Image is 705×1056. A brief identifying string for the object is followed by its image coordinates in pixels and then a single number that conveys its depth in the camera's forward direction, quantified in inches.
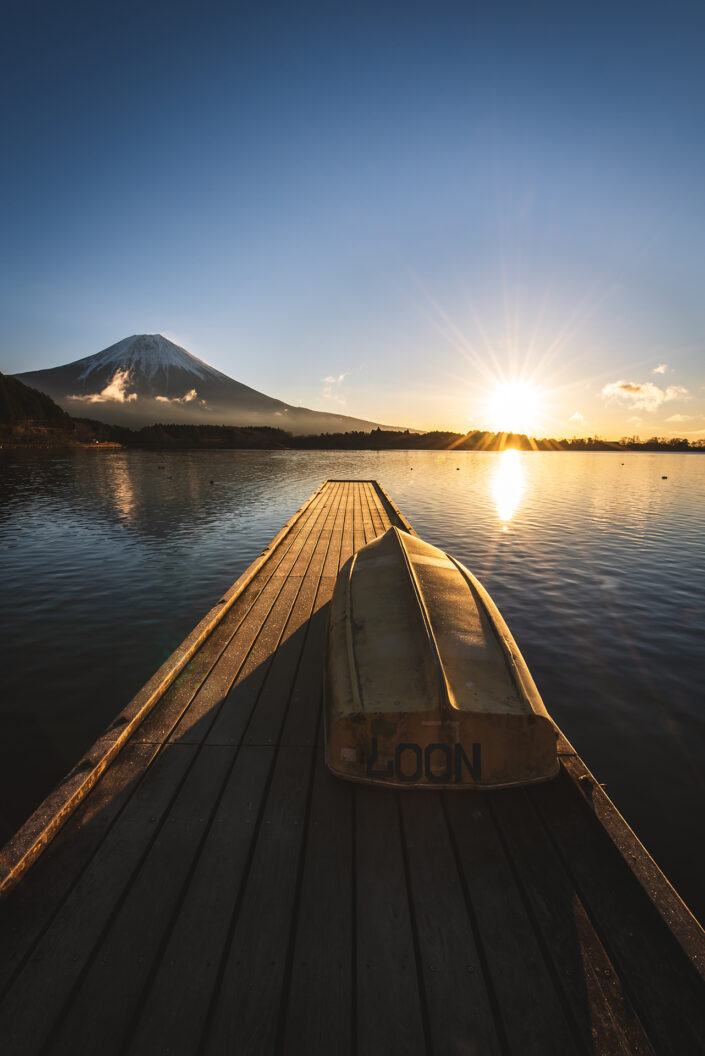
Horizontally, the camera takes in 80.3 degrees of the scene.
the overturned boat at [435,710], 131.5
